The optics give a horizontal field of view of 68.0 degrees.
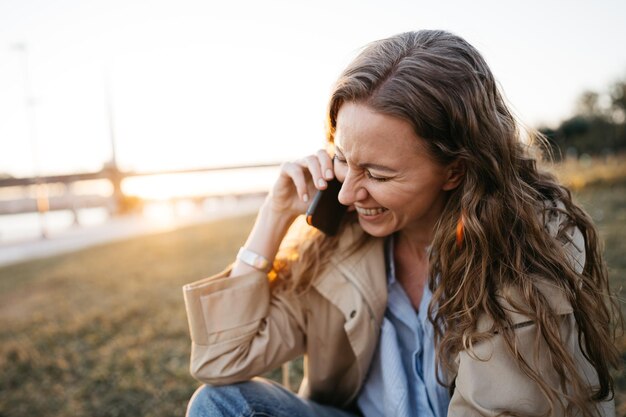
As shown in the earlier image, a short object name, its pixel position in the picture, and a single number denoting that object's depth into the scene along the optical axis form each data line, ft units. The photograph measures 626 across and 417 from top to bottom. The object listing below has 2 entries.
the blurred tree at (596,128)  90.46
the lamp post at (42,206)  31.71
